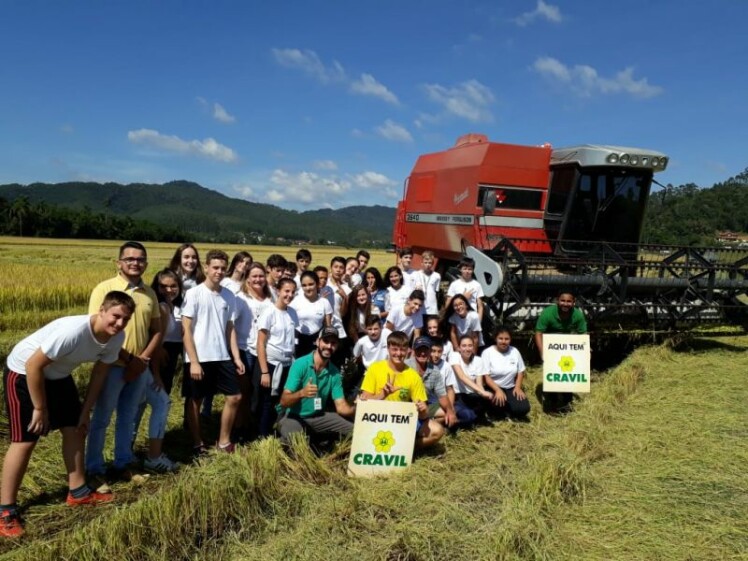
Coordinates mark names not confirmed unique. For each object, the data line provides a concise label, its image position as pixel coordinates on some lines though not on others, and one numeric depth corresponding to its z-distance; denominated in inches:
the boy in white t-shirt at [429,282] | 278.5
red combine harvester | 294.7
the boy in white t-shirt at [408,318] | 237.8
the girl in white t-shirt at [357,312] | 237.3
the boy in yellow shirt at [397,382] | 178.9
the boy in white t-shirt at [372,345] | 212.8
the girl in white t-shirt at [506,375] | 227.8
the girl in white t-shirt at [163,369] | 166.7
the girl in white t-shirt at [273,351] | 188.5
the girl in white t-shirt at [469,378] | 222.5
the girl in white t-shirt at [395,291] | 250.9
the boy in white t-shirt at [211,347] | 171.9
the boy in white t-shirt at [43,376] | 126.1
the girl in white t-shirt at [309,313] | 209.0
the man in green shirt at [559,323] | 254.1
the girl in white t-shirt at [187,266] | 201.9
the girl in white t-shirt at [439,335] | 219.0
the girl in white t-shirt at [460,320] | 243.6
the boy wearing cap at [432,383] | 199.3
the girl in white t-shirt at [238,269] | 225.0
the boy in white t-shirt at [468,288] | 270.4
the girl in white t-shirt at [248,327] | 194.5
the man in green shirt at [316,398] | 175.3
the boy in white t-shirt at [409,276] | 282.5
